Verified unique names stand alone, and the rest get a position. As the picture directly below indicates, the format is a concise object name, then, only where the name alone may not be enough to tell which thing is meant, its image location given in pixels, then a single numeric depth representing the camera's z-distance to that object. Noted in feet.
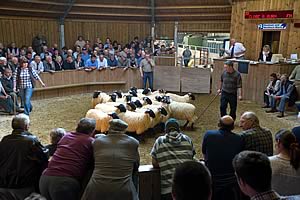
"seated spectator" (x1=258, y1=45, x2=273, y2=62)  35.19
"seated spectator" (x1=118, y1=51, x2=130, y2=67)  39.82
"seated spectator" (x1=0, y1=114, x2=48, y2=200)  9.88
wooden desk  30.78
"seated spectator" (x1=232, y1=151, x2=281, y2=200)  5.69
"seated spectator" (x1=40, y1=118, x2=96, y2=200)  9.57
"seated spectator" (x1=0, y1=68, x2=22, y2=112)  26.96
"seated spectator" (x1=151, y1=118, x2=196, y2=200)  10.54
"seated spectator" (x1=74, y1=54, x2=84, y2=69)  36.87
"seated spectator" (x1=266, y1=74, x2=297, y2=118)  27.58
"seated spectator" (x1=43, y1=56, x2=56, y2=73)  33.47
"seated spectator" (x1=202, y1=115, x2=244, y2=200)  10.80
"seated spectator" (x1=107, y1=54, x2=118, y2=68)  39.06
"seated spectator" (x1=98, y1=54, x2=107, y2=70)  37.40
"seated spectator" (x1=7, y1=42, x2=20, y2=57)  36.15
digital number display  35.89
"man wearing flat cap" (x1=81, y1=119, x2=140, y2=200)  9.16
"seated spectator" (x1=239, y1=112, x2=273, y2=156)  11.48
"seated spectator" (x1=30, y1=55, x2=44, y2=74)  31.86
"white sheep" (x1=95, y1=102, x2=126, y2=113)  20.62
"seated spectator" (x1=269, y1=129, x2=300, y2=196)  8.88
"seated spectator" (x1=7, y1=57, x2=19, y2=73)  29.15
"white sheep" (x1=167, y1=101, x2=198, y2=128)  22.94
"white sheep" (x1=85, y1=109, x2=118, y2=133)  20.01
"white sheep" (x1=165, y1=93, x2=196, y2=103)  26.30
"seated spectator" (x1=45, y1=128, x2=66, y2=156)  11.44
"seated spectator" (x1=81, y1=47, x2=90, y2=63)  38.41
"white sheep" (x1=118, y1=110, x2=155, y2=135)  20.22
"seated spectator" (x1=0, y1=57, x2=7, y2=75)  27.64
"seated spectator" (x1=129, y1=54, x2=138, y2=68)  39.59
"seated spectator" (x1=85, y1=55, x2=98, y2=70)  37.01
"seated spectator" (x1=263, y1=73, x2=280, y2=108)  28.91
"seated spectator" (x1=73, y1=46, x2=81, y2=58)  38.86
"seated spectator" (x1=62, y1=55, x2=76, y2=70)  35.60
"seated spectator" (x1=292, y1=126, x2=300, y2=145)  11.25
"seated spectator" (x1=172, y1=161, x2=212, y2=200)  5.16
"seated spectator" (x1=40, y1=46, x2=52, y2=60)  35.65
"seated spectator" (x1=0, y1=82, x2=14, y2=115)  26.63
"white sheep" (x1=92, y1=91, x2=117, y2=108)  25.12
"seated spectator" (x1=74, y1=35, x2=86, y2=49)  44.11
